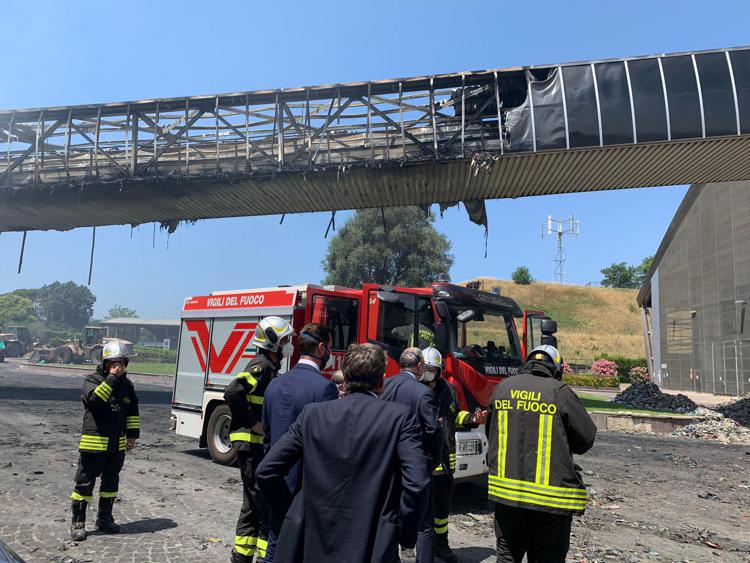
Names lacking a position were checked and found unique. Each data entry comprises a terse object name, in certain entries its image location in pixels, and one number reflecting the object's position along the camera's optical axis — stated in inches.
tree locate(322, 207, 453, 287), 1742.1
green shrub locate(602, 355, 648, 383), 1715.2
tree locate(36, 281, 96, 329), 5049.2
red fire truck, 279.6
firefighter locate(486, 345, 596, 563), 128.5
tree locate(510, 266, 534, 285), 3137.3
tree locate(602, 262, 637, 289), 4020.7
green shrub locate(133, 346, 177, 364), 2071.9
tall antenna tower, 3120.1
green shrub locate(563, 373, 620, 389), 1457.2
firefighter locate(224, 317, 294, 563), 166.9
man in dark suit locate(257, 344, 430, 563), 90.8
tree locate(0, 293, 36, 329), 4362.7
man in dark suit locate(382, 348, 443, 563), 150.4
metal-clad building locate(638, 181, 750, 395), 1049.5
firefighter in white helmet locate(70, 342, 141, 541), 208.8
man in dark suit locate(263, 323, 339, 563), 129.2
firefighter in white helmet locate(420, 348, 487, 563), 190.9
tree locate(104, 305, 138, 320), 5713.6
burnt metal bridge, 540.1
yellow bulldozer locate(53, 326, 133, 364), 1680.6
